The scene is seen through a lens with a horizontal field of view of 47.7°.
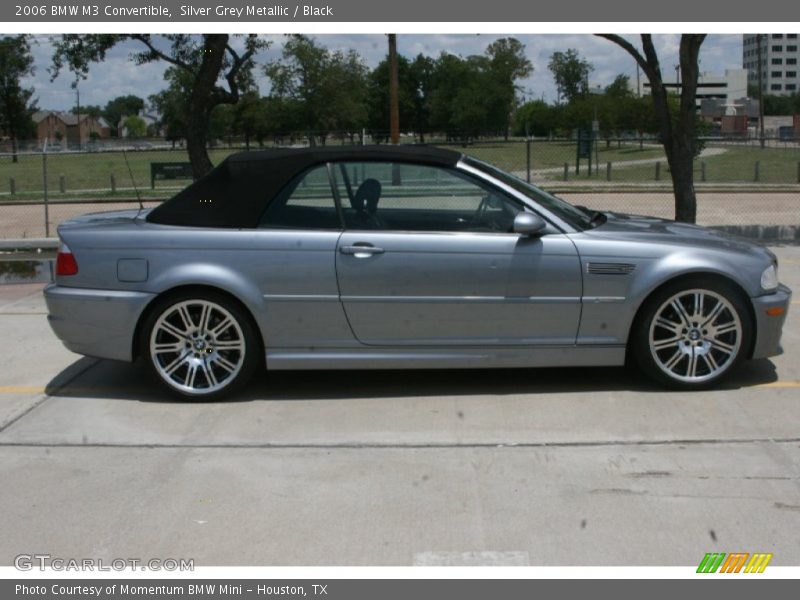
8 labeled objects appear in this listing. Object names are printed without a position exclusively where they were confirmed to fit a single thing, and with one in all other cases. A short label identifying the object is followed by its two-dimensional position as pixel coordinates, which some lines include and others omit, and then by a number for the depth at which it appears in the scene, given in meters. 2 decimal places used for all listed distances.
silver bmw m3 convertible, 5.50
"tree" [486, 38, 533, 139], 42.93
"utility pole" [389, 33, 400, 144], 18.73
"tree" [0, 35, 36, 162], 39.53
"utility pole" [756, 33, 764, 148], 49.61
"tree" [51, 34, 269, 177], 14.72
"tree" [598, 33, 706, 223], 12.41
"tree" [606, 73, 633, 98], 46.34
